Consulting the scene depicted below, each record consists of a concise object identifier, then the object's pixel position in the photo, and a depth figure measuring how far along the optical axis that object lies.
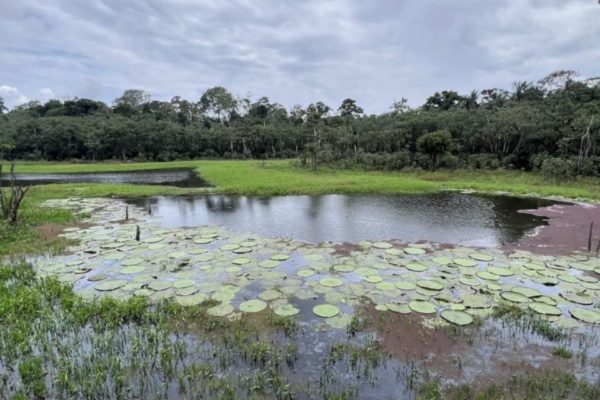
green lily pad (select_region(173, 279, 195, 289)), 7.93
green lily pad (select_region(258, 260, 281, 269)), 9.27
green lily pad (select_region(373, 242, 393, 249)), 10.94
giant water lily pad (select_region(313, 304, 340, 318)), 6.70
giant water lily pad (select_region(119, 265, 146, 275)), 8.80
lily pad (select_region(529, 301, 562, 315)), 6.72
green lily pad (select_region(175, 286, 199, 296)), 7.57
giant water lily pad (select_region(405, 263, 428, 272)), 8.94
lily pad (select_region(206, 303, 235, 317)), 6.71
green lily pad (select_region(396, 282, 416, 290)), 7.84
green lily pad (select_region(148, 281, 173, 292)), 7.84
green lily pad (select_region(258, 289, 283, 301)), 7.38
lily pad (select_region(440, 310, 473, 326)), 6.39
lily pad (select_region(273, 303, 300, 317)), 6.70
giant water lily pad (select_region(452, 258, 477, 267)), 9.27
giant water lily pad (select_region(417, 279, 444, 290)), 7.81
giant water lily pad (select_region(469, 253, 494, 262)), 9.74
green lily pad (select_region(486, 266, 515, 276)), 8.66
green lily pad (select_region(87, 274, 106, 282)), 8.41
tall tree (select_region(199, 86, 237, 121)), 79.06
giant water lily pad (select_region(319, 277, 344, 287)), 8.05
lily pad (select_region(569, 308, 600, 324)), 6.48
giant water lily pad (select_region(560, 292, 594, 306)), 7.16
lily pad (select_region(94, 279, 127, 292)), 7.81
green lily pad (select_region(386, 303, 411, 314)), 6.85
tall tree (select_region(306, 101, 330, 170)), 36.34
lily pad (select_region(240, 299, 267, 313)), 6.87
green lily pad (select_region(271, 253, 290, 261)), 9.83
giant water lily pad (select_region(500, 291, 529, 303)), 7.23
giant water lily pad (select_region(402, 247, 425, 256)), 10.34
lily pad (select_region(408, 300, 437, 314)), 6.82
